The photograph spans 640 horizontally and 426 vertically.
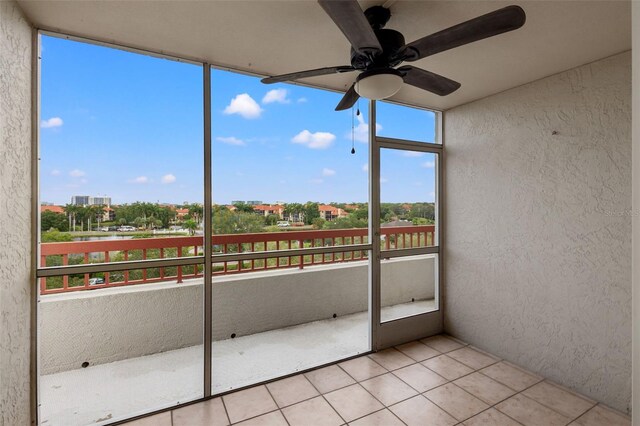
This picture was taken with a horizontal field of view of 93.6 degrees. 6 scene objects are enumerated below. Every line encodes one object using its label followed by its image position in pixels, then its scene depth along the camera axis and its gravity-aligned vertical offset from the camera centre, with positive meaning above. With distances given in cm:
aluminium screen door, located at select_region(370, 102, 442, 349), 293 -10
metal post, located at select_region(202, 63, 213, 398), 221 +4
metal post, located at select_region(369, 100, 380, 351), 288 -14
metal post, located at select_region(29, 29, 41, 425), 176 -9
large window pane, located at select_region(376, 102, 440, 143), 295 +94
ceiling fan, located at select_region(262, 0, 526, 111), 115 +76
